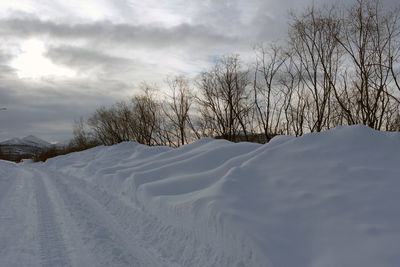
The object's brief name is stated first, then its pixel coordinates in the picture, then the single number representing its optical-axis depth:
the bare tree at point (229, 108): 23.31
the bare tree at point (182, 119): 29.95
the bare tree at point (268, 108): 20.91
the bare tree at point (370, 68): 13.45
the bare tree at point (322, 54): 15.48
